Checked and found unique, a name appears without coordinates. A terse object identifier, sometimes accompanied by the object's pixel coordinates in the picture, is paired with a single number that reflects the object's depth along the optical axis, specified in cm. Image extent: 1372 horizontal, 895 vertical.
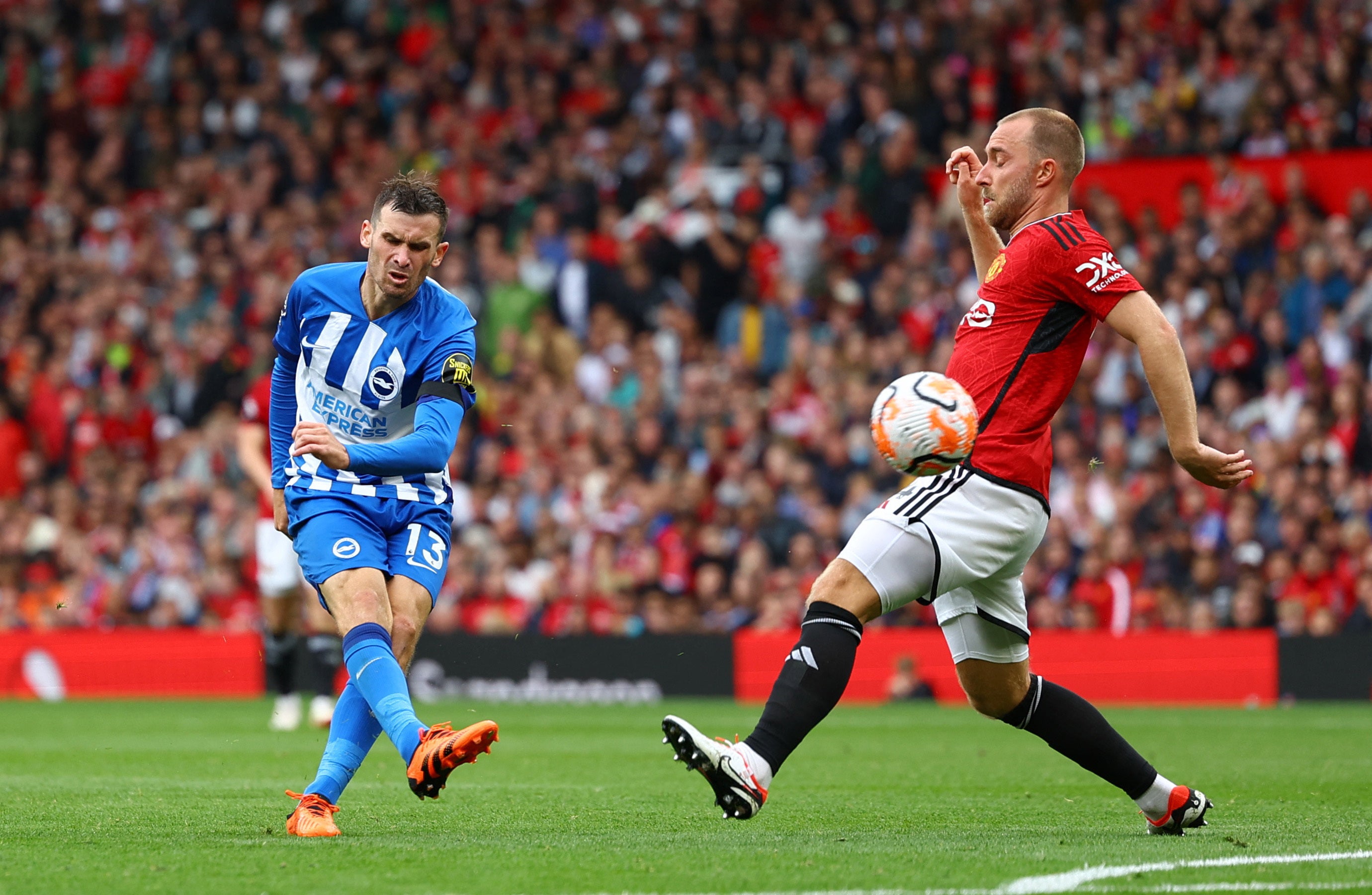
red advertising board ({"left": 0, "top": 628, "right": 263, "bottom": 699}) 3341
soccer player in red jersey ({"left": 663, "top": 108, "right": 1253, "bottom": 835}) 1075
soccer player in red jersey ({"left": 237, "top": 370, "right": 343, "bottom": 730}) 2433
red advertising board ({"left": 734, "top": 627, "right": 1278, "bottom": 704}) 2827
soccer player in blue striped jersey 1136
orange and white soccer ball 1054
